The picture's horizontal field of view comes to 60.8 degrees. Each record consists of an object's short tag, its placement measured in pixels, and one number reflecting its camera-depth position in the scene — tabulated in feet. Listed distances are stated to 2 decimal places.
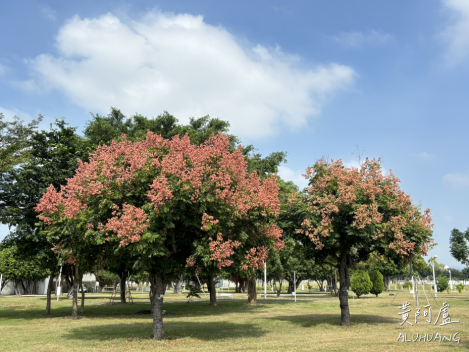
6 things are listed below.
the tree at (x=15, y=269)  236.63
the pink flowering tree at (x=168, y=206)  45.70
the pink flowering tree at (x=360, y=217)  60.08
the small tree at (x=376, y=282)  186.80
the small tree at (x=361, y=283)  168.55
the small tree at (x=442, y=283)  225.76
